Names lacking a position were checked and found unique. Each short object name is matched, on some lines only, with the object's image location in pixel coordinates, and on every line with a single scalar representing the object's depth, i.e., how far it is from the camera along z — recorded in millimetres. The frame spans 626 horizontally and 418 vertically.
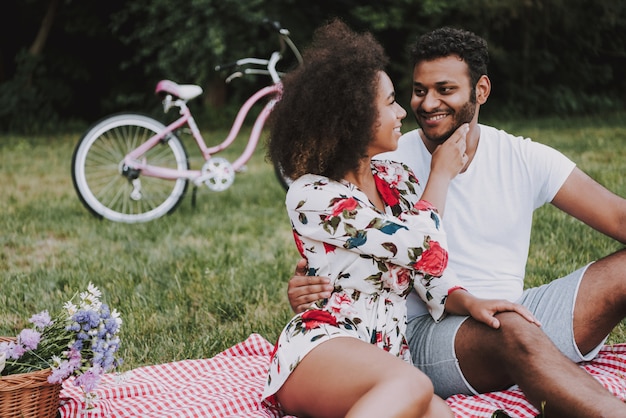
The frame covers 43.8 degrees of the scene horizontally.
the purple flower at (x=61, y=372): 2025
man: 2324
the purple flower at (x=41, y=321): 2160
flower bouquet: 2061
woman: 2023
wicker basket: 1979
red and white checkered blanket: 2322
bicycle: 5281
